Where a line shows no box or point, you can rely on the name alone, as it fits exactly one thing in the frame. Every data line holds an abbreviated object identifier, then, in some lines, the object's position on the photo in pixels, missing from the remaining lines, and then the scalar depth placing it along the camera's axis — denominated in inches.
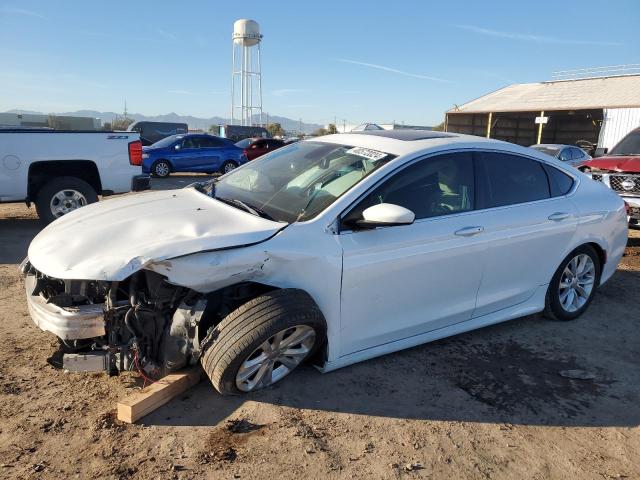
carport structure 1208.2
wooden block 110.7
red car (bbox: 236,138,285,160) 730.2
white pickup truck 284.0
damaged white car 114.0
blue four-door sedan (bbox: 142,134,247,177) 661.3
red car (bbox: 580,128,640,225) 287.7
